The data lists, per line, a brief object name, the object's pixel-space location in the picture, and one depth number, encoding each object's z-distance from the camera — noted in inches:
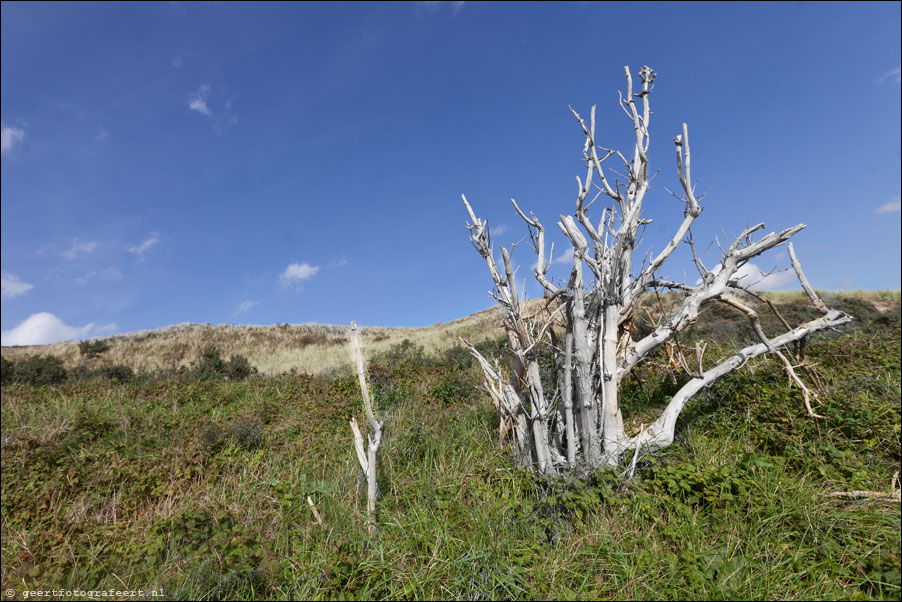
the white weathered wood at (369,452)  146.6
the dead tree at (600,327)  171.3
